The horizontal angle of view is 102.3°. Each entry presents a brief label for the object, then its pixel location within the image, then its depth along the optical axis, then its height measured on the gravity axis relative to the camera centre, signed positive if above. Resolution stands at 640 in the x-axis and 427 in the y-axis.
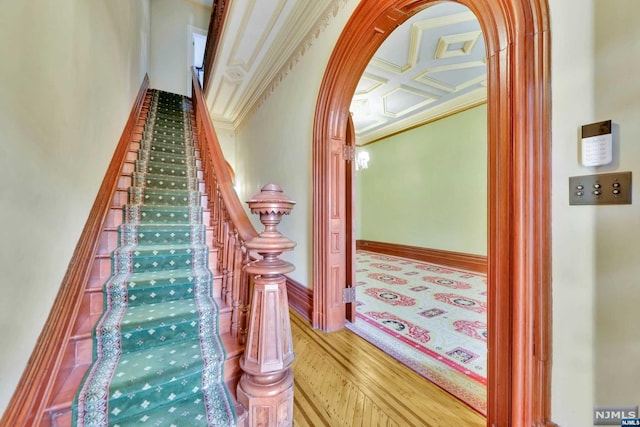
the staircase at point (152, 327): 1.19 -0.65
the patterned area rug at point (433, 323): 1.75 -1.09
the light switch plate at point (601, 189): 0.84 +0.07
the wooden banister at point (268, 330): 1.20 -0.55
